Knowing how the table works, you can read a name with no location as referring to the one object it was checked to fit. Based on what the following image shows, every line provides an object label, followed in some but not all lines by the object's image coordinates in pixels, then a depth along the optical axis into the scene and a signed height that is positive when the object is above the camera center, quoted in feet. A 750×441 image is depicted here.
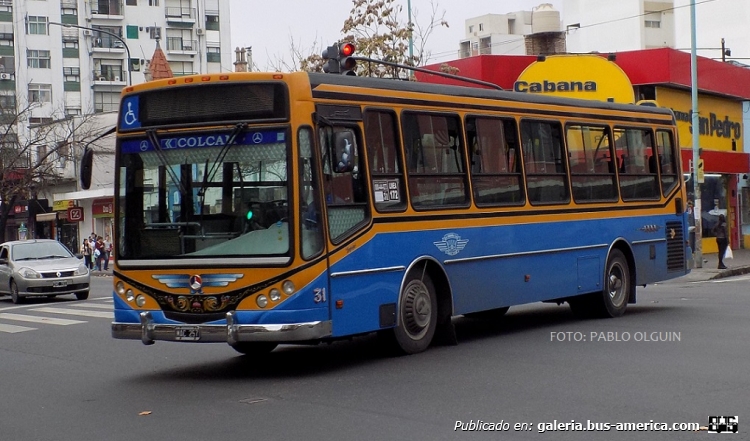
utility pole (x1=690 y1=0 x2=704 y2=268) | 99.35 +3.18
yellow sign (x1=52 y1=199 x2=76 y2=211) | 207.10 +3.60
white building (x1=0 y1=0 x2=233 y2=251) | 262.26 +43.35
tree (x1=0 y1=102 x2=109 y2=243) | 170.60 +10.38
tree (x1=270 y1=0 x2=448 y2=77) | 113.70 +18.23
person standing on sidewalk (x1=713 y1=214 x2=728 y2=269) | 98.53 -3.21
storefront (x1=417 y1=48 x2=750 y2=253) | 114.01 +12.77
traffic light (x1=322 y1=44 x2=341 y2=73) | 60.54 +8.59
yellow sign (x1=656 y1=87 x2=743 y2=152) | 123.65 +10.07
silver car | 89.51 -3.86
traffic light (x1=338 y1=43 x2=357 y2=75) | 60.54 +8.54
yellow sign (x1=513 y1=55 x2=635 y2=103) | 113.60 +13.27
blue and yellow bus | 35.94 +0.20
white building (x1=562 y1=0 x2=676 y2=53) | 250.16 +41.13
